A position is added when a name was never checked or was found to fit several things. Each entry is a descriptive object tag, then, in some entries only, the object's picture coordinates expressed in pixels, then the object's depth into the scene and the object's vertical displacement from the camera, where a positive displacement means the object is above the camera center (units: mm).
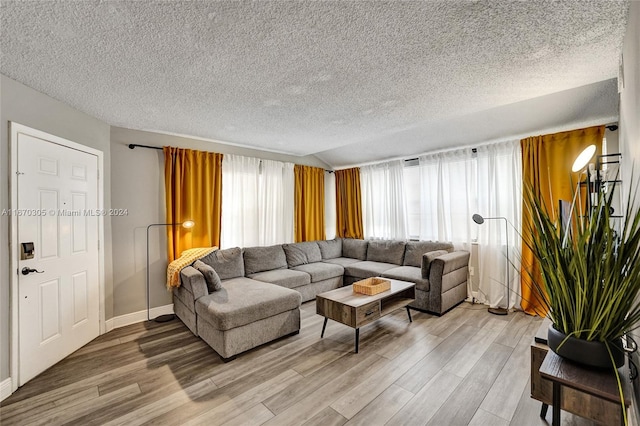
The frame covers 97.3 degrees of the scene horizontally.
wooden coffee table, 2736 -937
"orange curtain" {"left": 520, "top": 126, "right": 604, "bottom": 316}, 3234 +578
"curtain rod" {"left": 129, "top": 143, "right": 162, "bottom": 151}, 3467 +932
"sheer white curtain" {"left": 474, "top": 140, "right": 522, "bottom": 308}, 3738 -42
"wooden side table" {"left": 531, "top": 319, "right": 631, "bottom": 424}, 1149 -839
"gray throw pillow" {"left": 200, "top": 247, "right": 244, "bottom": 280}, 3707 -595
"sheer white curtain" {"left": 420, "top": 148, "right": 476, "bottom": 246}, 4160 +271
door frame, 2162 -241
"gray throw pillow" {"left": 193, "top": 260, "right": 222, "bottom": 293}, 3049 -654
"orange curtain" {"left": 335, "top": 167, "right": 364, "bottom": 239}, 5617 +223
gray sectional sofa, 2688 -832
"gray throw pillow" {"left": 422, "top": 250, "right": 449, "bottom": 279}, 3702 -639
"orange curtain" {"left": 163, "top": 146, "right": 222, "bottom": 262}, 3719 +314
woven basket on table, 3075 -802
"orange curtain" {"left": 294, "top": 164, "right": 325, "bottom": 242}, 5254 +250
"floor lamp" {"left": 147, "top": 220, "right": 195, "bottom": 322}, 3512 -1090
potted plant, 1105 -307
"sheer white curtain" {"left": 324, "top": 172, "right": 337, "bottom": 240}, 5992 +227
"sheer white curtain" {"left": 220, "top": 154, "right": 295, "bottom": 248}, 4309 +257
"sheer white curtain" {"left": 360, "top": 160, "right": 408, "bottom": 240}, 4996 +248
